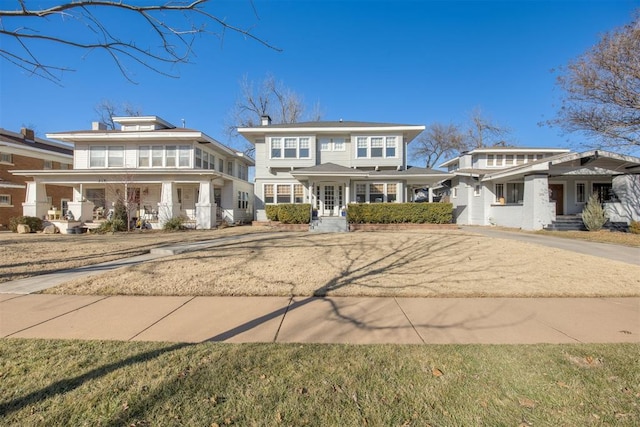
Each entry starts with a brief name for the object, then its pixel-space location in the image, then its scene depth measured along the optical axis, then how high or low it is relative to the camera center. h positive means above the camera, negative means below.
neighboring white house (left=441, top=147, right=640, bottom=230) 16.06 +1.81
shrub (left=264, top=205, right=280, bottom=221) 18.11 -0.04
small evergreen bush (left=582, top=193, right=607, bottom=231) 15.17 -0.15
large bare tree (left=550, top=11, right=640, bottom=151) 13.12 +6.26
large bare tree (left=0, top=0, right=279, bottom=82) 3.01 +2.13
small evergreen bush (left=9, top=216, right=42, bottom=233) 16.59 -0.70
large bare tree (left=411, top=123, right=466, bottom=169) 42.12 +10.29
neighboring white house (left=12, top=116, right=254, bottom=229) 18.11 +2.19
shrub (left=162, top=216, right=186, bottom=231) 17.16 -0.84
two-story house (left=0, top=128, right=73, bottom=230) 20.48 +3.60
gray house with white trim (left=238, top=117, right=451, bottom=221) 19.77 +3.61
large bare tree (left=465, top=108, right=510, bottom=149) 38.19 +10.90
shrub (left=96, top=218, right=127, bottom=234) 16.28 -0.88
